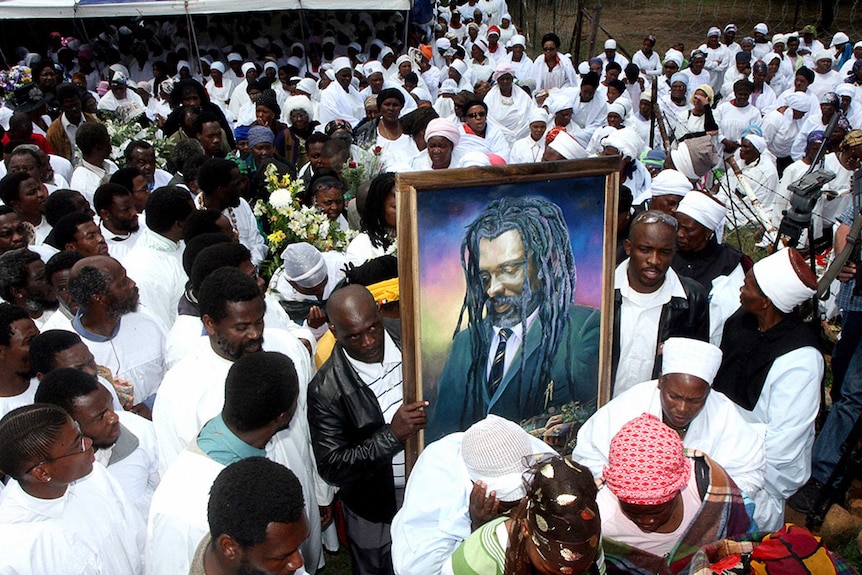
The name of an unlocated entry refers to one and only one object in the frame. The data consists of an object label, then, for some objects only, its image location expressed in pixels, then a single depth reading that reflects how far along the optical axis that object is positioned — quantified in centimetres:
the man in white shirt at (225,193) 559
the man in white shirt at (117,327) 377
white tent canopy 1428
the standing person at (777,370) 326
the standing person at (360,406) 318
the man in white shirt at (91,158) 660
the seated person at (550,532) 202
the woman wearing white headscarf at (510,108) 1158
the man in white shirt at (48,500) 251
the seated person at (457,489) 246
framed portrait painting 299
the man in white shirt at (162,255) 468
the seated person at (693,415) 311
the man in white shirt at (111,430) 293
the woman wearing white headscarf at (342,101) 1347
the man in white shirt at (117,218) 523
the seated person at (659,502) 247
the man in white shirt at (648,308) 380
